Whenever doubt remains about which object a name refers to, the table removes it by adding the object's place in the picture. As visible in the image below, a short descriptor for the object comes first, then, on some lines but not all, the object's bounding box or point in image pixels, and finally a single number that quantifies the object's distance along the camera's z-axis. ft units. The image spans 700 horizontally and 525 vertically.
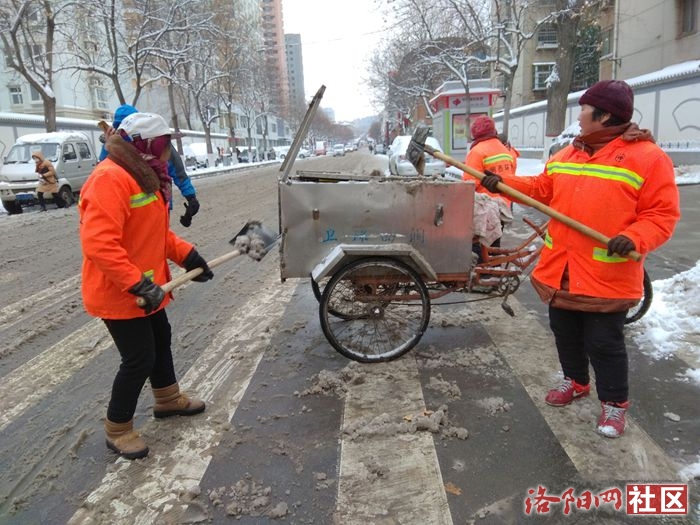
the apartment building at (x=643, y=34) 74.59
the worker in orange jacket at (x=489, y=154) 16.28
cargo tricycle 12.82
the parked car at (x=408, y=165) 49.37
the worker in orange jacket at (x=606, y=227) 8.98
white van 49.26
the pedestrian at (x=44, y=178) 48.32
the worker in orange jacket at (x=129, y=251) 8.78
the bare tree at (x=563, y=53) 57.21
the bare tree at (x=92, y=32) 77.10
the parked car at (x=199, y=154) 142.46
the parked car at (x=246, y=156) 179.73
